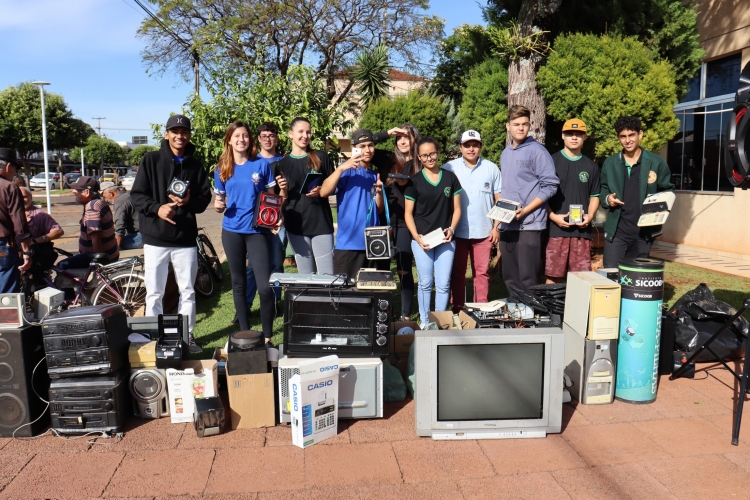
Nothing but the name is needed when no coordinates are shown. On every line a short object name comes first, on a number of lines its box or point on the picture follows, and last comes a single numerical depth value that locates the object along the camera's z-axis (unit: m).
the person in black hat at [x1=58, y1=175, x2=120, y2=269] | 6.48
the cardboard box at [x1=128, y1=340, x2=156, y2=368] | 4.06
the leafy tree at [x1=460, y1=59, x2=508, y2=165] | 8.55
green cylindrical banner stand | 4.20
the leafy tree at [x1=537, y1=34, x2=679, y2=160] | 7.46
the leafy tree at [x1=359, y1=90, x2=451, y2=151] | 14.20
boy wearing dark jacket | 4.93
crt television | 3.67
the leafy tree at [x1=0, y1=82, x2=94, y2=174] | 34.53
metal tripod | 3.63
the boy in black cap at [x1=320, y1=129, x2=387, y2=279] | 5.20
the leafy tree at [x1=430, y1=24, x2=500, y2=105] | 9.17
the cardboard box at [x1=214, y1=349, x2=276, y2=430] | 3.93
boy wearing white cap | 5.57
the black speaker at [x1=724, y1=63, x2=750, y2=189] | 3.67
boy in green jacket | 5.42
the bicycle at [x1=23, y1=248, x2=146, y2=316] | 6.24
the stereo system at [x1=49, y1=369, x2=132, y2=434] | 3.82
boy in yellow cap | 5.64
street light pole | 19.17
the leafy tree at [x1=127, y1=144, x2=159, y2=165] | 73.50
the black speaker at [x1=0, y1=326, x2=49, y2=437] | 3.74
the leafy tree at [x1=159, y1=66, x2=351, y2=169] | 8.16
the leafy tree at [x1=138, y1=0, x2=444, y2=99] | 19.33
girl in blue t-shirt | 5.20
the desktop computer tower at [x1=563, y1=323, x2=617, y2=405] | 4.21
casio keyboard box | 3.61
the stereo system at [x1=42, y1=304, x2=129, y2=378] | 3.79
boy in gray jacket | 5.48
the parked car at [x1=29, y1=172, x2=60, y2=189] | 46.44
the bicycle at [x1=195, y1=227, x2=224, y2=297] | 7.36
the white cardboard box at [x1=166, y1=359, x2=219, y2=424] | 4.02
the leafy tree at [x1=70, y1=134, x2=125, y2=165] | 70.31
